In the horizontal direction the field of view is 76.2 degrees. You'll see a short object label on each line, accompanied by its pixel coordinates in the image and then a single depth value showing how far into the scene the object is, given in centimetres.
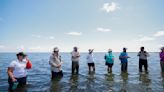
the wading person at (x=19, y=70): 445
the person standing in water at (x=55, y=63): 655
